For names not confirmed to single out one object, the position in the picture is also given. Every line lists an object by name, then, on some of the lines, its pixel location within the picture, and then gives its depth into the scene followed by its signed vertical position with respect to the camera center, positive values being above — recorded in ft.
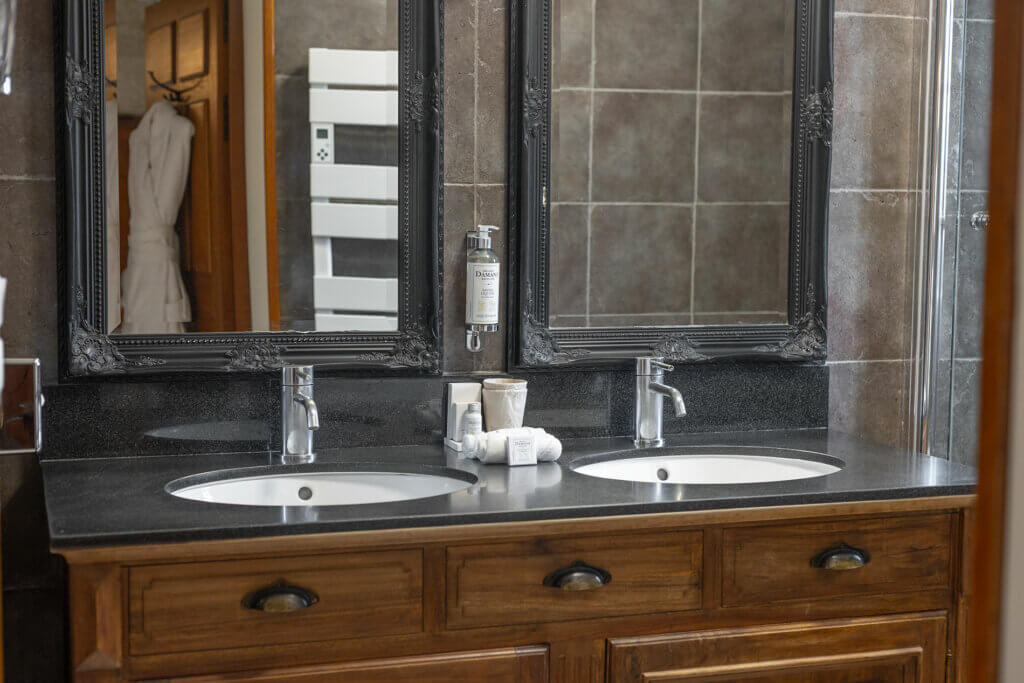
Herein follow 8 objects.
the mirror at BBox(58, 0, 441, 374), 6.03 +0.49
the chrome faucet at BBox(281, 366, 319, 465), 6.14 -0.89
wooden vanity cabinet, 4.66 -1.64
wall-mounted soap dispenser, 6.52 -0.10
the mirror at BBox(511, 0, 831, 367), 6.73 +0.58
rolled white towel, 6.06 -1.06
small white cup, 6.51 -0.86
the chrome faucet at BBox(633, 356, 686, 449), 6.77 -0.91
